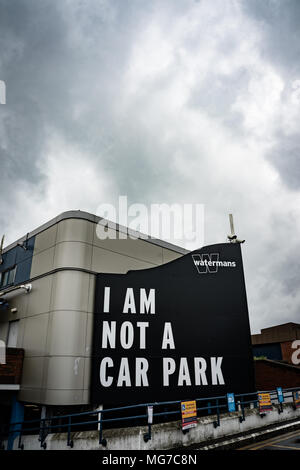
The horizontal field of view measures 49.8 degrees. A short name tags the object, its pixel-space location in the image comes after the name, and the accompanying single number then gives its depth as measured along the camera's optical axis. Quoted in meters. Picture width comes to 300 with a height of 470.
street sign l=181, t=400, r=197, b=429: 11.21
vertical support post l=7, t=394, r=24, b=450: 15.44
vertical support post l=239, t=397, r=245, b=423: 13.38
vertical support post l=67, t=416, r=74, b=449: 10.57
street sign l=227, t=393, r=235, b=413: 13.50
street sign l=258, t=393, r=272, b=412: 14.70
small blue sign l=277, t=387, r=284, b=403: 16.09
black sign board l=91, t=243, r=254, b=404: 14.87
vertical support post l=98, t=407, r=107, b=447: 10.15
